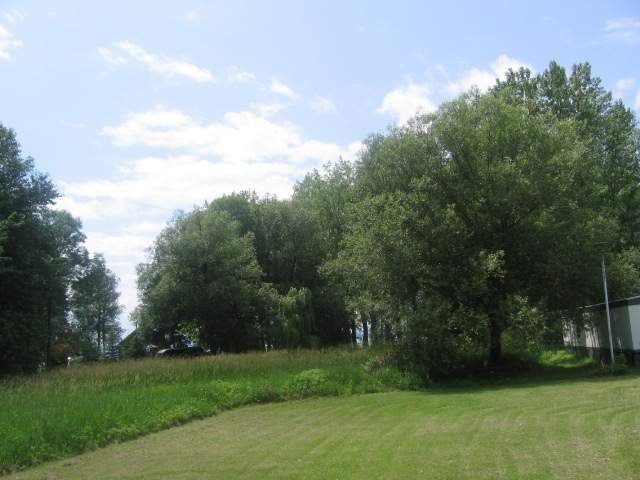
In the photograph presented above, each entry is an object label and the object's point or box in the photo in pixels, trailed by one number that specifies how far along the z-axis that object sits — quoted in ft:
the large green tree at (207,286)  140.36
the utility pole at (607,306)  67.22
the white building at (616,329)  68.03
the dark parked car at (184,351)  139.74
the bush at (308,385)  64.80
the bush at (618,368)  64.28
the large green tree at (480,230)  72.69
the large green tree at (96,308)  193.47
